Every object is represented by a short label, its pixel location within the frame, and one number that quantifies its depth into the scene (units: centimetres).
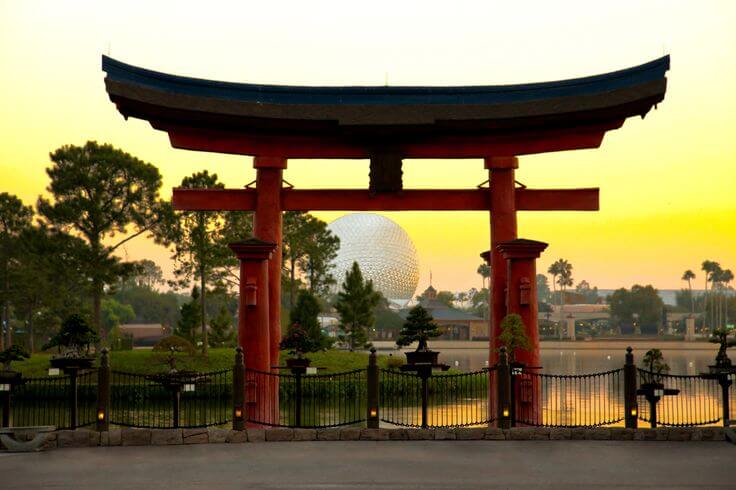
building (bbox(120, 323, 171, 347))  10381
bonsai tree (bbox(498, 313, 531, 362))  2078
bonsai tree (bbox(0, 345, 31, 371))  2033
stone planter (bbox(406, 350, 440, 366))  2119
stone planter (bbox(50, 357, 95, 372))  2058
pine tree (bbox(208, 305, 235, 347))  5972
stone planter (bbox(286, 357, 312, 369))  2147
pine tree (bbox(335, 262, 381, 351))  5991
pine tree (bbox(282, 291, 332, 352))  5119
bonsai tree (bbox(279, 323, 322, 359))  2222
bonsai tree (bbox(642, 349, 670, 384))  2142
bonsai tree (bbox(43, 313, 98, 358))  2166
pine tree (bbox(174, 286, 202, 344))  5831
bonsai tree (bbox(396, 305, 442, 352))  2234
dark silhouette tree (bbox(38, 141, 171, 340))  4812
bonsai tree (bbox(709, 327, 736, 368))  2078
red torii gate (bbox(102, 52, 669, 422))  2189
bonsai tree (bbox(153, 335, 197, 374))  3519
